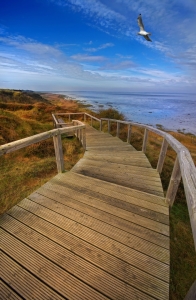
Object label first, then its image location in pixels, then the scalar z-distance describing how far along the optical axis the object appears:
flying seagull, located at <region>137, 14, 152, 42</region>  4.90
